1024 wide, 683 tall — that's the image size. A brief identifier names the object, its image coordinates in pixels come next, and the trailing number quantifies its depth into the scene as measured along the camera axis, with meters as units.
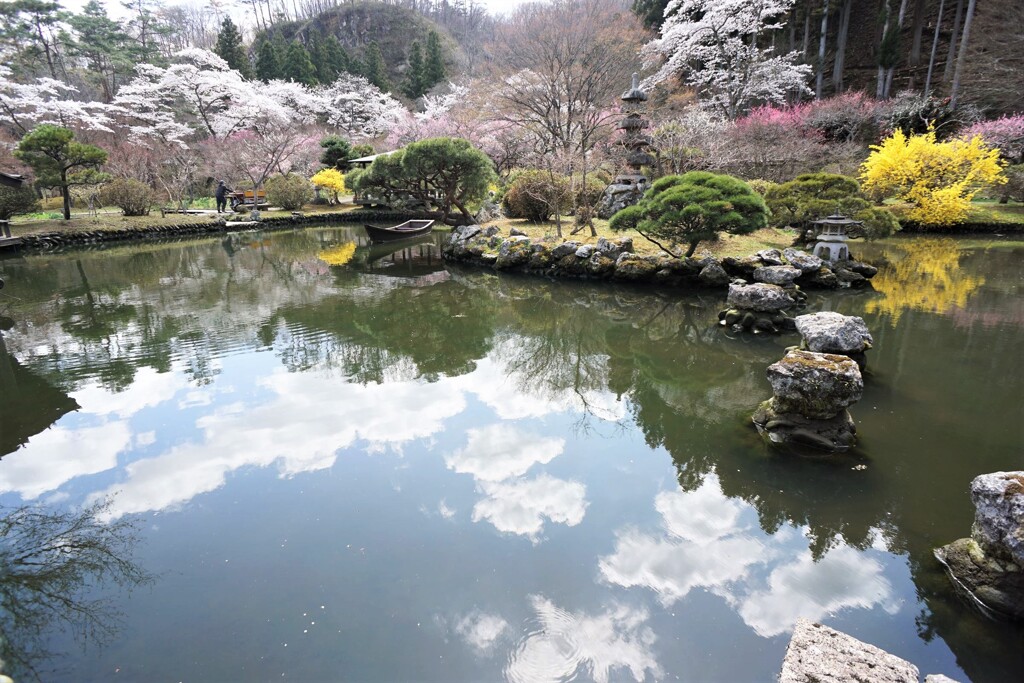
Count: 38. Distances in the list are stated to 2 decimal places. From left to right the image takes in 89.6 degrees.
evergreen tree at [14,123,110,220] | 16.23
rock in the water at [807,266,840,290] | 9.76
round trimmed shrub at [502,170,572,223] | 15.45
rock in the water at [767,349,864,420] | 4.21
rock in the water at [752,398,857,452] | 4.34
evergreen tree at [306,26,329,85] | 37.56
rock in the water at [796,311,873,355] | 5.49
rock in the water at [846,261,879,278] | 10.12
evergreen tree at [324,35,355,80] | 38.44
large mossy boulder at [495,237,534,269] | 12.39
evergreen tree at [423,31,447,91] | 38.31
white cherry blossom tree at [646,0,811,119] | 22.23
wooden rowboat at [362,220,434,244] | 17.25
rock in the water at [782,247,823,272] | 9.80
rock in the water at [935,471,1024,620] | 2.58
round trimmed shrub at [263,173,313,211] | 23.73
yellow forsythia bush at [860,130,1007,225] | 14.52
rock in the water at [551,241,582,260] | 11.67
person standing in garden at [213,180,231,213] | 21.66
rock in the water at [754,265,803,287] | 8.77
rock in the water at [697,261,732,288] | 10.05
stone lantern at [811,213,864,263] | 10.26
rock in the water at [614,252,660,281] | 10.65
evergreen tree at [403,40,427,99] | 38.51
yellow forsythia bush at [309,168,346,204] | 25.59
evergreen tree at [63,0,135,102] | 30.62
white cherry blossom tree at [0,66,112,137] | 22.05
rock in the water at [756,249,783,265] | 9.72
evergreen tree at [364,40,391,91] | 38.69
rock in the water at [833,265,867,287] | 9.87
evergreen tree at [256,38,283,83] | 35.50
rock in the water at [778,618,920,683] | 2.16
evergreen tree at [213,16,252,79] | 35.44
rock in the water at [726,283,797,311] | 7.68
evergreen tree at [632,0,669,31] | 29.45
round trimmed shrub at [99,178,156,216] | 19.83
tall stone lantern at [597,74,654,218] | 15.96
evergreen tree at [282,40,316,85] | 35.53
